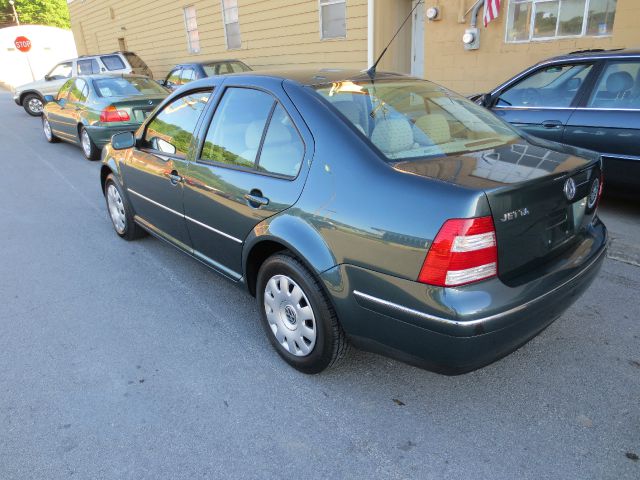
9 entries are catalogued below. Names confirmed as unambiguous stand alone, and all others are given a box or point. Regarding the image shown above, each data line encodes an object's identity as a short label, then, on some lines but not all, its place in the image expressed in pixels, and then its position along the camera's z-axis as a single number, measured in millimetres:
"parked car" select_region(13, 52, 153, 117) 14578
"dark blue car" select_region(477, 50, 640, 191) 4555
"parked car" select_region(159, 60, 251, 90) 10948
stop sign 20703
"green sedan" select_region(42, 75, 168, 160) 8125
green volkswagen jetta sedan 2029
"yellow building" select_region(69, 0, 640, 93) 7211
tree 46500
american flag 7727
